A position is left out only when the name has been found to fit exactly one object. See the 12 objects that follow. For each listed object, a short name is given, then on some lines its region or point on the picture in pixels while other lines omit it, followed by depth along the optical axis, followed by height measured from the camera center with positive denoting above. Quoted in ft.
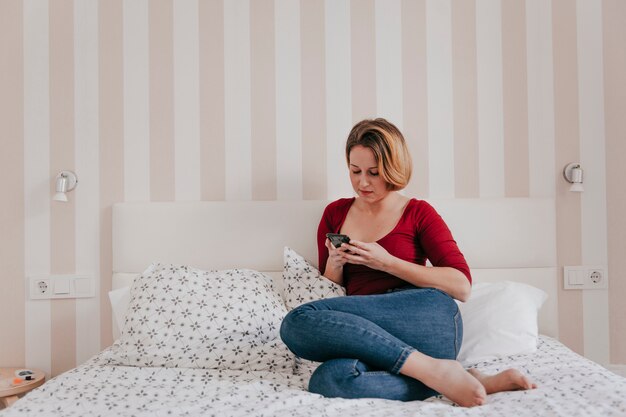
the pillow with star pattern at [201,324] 5.54 -1.20
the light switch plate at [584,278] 7.38 -0.98
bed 4.19 -1.18
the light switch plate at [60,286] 7.22 -0.96
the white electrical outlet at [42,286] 7.22 -0.96
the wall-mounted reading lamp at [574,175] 7.20 +0.44
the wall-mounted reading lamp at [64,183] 7.05 +0.44
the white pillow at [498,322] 5.60 -1.25
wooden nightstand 6.26 -2.05
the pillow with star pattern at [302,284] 6.19 -0.86
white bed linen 4.03 -1.54
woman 4.42 -0.86
